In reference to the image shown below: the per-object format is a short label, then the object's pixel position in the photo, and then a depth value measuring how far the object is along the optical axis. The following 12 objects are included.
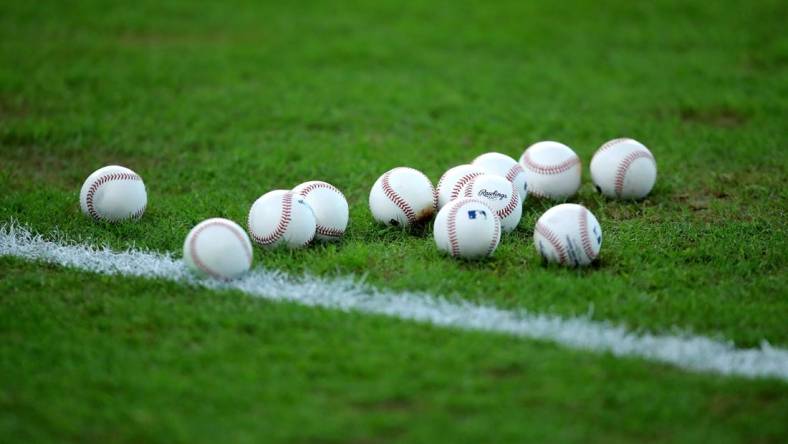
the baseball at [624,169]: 12.82
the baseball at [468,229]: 10.29
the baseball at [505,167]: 12.28
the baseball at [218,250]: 9.73
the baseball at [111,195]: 11.75
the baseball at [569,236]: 10.09
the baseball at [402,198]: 11.49
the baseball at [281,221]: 10.59
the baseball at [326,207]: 11.07
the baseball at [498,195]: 11.30
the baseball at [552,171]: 12.93
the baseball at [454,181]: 11.70
